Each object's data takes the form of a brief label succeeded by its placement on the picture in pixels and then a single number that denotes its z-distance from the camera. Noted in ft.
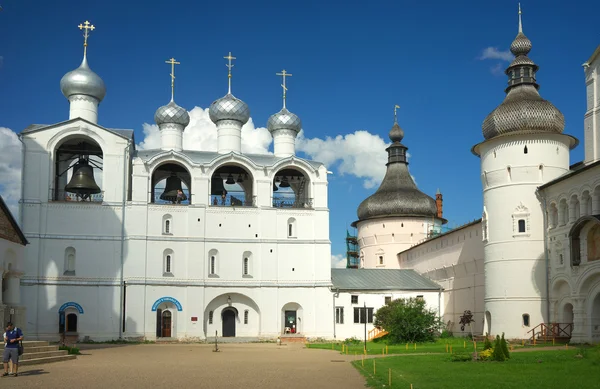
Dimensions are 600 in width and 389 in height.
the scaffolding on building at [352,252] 210.18
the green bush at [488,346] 73.71
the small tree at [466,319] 131.95
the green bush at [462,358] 73.32
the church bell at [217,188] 149.18
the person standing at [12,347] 60.85
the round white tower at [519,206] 110.83
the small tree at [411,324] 114.83
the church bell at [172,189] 144.66
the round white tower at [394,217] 180.34
